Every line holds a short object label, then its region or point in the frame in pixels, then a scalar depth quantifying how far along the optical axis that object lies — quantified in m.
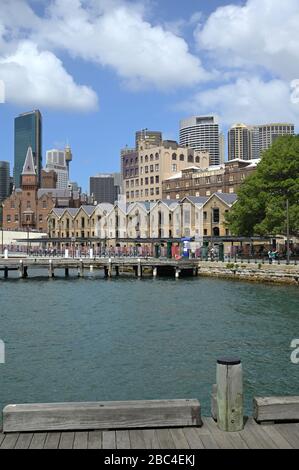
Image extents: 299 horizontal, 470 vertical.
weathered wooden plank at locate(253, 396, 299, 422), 8.99
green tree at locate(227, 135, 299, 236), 63.97
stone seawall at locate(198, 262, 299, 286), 58.09
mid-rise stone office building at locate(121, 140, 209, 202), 163.38
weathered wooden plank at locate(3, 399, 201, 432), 8.56
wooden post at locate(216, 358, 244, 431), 8.80
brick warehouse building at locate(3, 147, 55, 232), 156.00
